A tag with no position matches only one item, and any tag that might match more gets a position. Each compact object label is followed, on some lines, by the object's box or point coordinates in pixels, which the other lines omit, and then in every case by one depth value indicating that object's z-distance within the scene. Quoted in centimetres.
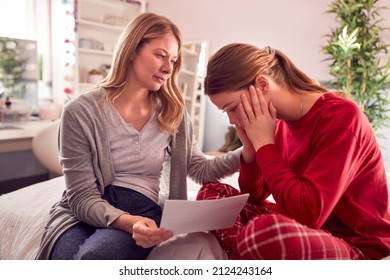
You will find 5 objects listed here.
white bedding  84
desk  204
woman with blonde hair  83
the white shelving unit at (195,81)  310
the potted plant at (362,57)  213
